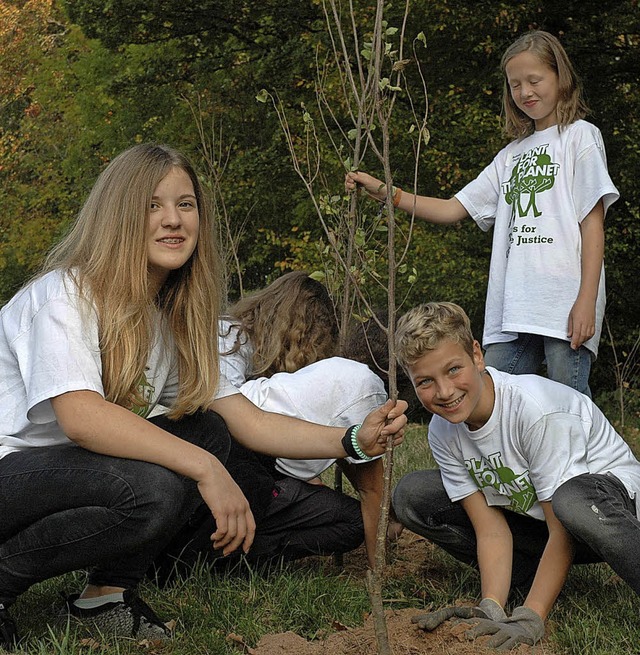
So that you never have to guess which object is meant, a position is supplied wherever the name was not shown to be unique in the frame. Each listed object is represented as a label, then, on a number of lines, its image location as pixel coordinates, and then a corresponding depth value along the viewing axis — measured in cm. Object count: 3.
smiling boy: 263
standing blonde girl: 362
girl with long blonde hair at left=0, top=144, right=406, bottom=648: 254
